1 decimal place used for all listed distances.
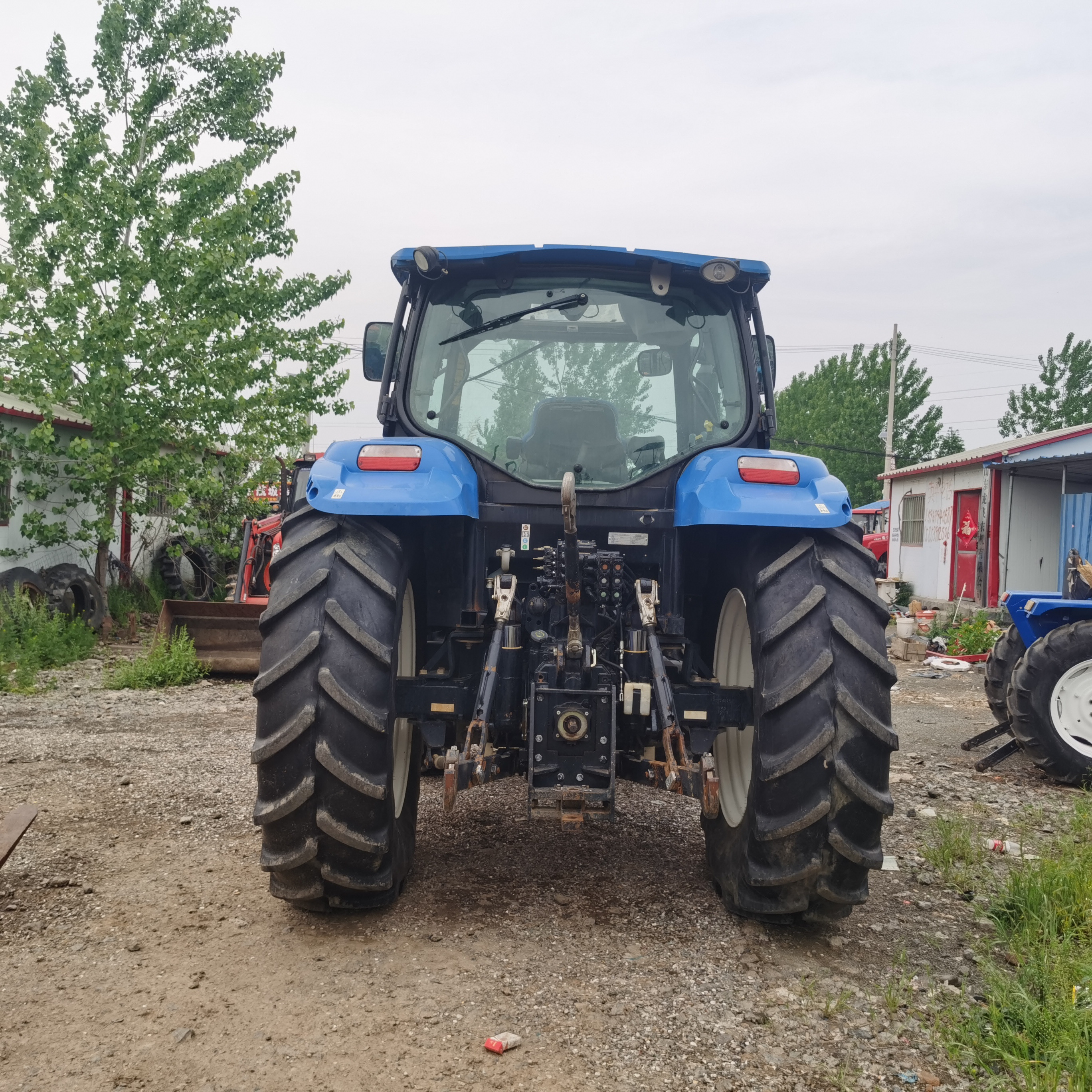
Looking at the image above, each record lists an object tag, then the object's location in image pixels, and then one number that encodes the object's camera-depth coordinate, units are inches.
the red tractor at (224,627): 354.0
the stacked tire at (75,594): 454.3
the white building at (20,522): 464.8
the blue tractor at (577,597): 124.5
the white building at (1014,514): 585.9
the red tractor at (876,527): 951.6
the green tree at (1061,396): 1689.2
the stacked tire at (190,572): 585.0
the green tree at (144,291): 455.8
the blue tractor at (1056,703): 233.3
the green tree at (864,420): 1797.5
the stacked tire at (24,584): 435.8
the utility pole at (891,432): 1305.4
